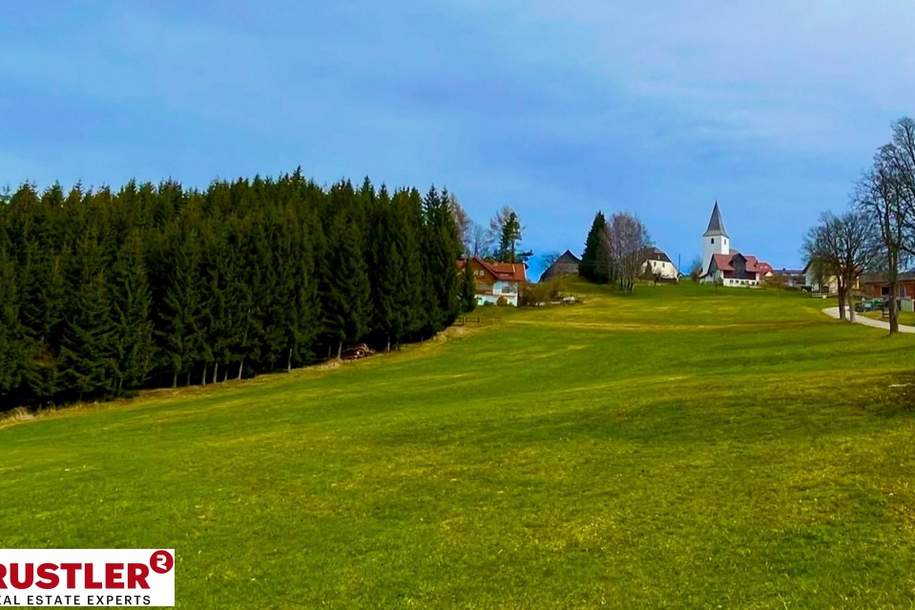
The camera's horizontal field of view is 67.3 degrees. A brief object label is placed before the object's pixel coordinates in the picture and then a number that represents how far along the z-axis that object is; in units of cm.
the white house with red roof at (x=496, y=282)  10150
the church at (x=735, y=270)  15850
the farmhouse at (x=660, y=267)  14712
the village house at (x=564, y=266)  15190
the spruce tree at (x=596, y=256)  12862
